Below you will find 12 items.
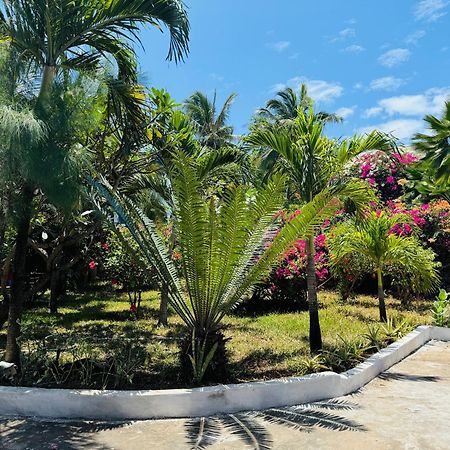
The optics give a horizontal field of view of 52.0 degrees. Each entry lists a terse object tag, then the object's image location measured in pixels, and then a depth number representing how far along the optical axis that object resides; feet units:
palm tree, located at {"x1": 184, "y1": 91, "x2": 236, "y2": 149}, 103.55
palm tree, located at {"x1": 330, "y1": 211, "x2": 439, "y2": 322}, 32.50
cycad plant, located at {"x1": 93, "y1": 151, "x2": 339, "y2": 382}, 19.11
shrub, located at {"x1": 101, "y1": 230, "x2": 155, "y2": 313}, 43.15
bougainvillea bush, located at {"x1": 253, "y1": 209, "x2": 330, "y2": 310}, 39.80
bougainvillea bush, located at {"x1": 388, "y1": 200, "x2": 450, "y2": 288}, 46.57
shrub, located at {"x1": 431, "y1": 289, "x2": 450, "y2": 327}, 32.01
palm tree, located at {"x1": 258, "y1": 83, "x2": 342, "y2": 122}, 94.94
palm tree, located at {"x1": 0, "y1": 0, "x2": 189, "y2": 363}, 18.10
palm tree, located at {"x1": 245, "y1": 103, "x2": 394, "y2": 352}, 24.03
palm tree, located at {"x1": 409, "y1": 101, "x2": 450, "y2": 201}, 39.91
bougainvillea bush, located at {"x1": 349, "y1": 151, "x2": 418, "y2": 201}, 68.74
